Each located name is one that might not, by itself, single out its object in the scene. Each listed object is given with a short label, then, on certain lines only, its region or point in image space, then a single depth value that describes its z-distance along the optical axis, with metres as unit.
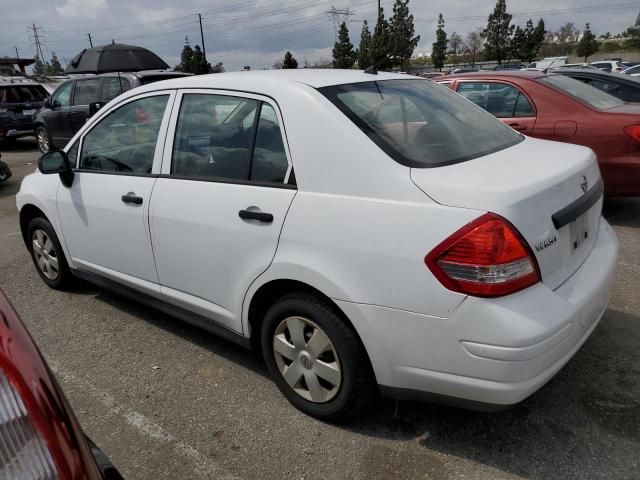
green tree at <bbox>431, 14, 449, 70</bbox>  62.41
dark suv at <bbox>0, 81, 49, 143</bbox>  13.28
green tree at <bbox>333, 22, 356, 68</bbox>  50.75
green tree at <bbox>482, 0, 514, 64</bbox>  57.03
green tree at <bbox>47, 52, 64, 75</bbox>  87.31
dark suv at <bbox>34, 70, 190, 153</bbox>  9.33
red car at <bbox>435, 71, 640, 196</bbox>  5.13
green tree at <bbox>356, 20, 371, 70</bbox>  47.69
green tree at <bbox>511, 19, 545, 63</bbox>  55.06
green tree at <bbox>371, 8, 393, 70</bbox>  45.28
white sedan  1.98
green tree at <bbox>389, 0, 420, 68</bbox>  50.00
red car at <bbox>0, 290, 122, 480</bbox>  1.03
